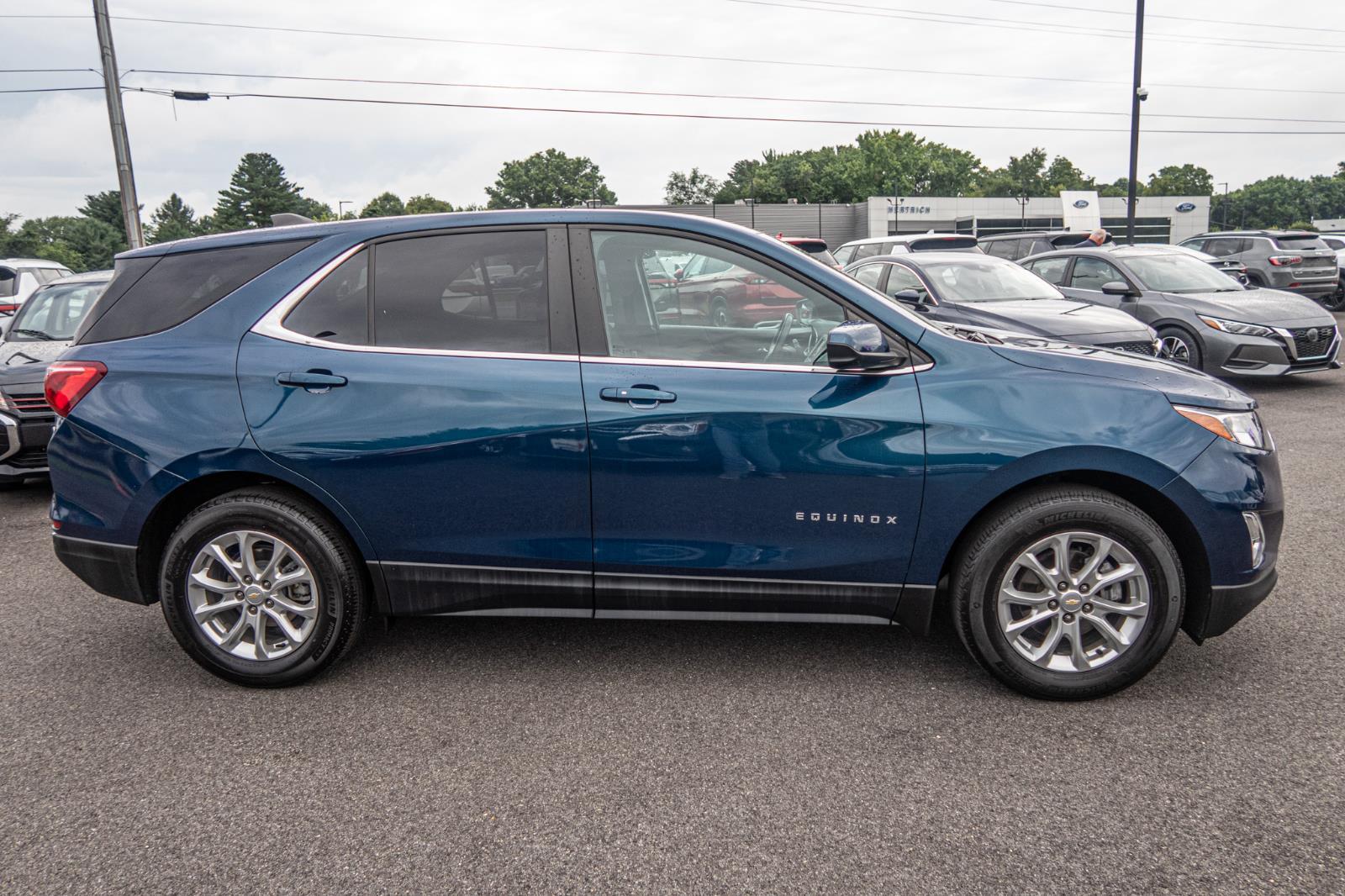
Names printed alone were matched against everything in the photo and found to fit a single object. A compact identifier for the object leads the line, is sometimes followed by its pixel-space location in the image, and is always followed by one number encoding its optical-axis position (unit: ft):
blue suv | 10.31
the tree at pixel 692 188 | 407.03
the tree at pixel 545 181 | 359.05
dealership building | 227.81
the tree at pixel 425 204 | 310.14
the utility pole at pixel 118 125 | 61.00
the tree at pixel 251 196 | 339.77
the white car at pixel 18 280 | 42.19
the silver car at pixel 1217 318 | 31.45
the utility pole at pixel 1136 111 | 71.05
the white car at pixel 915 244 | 42.14
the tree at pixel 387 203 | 344.69
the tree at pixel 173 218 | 393.70
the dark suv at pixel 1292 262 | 53.67
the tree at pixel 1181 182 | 403.75
